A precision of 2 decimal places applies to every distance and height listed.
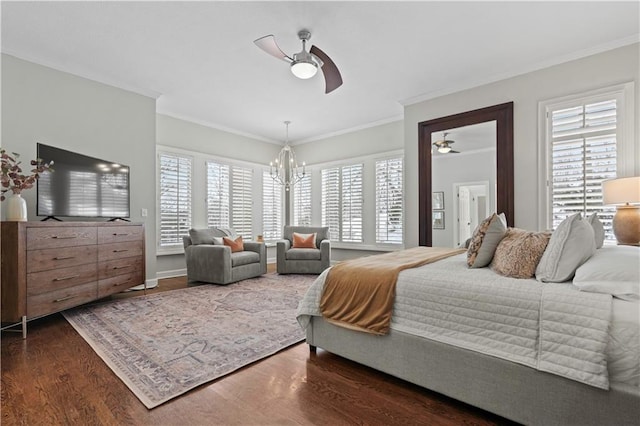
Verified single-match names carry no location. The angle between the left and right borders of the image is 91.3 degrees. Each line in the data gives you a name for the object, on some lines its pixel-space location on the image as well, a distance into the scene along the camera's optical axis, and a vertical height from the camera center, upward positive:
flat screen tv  3.18 +0.31
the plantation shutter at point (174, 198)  5.28 +0.28
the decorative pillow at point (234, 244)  5.19 -0.50
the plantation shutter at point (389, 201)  5.85 +0.23
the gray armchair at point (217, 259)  4.67 -0.71
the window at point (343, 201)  6.45 +0.25
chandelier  7.25 +1.01
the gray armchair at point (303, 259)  5.58 -0.82
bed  1.26 -0.62
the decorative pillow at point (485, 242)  2.10 -0.20
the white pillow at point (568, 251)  1.63 -0.21
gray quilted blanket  1.31 -0.52
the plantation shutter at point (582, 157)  3.43 +0.63
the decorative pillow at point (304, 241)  5.86 -0.52
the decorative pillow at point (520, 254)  1.78 -0.25
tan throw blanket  1.93 -0.53
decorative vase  2.79 +0.05
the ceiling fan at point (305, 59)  2.69 +1.44
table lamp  2.85 +0.05
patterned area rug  2.00 -1.04
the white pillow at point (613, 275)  1.37 -0.29
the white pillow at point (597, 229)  1.89 -0.10
